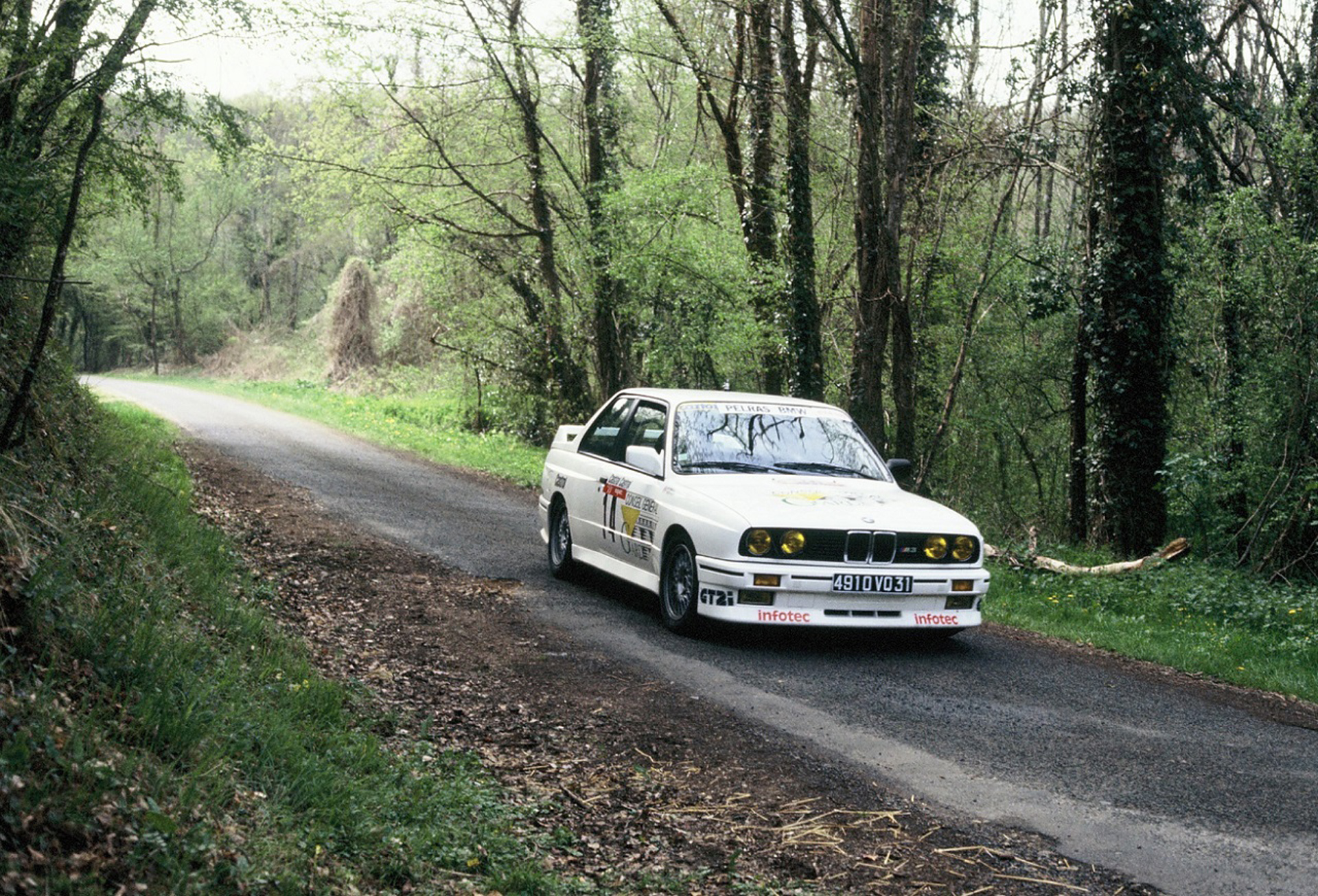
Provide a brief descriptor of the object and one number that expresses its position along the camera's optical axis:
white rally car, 8.05
